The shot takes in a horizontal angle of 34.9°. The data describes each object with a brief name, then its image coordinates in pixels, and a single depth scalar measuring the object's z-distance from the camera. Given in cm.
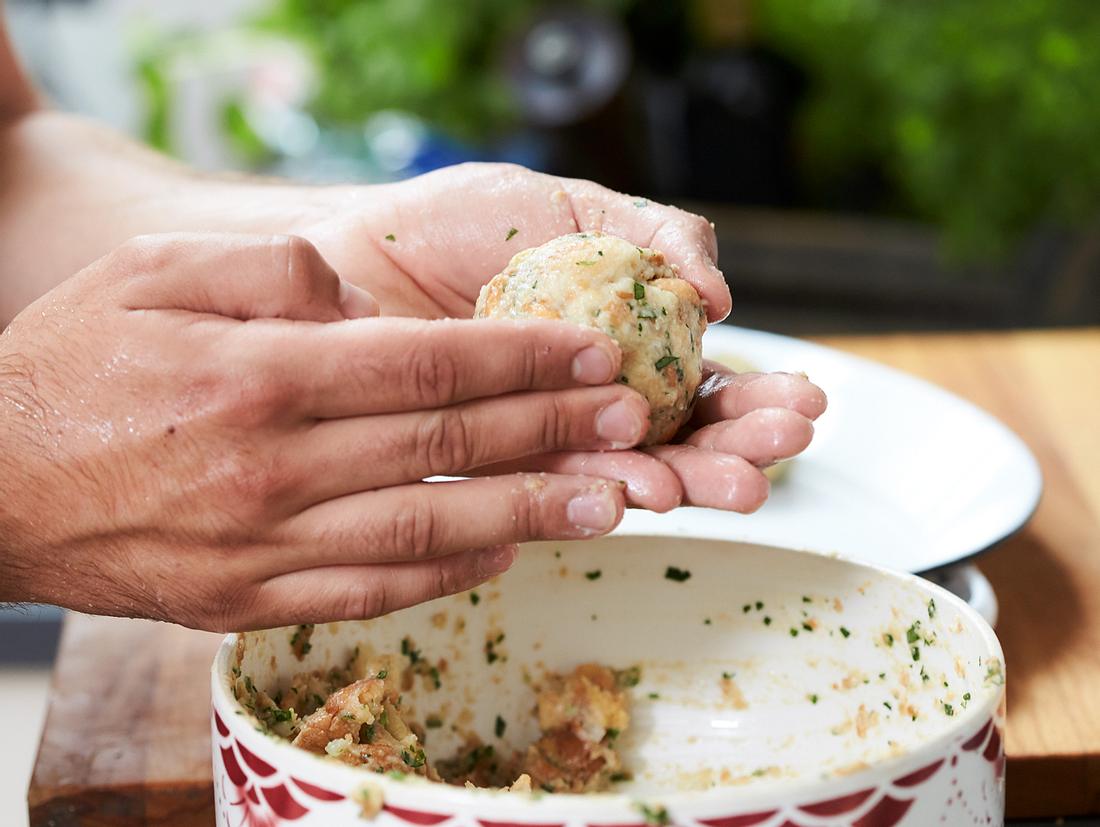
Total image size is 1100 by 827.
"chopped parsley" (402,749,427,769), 42
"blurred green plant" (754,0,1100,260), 111
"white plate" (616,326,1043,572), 61
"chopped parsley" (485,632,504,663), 48
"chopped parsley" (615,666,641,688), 48
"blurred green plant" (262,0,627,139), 135
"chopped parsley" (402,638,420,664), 47
